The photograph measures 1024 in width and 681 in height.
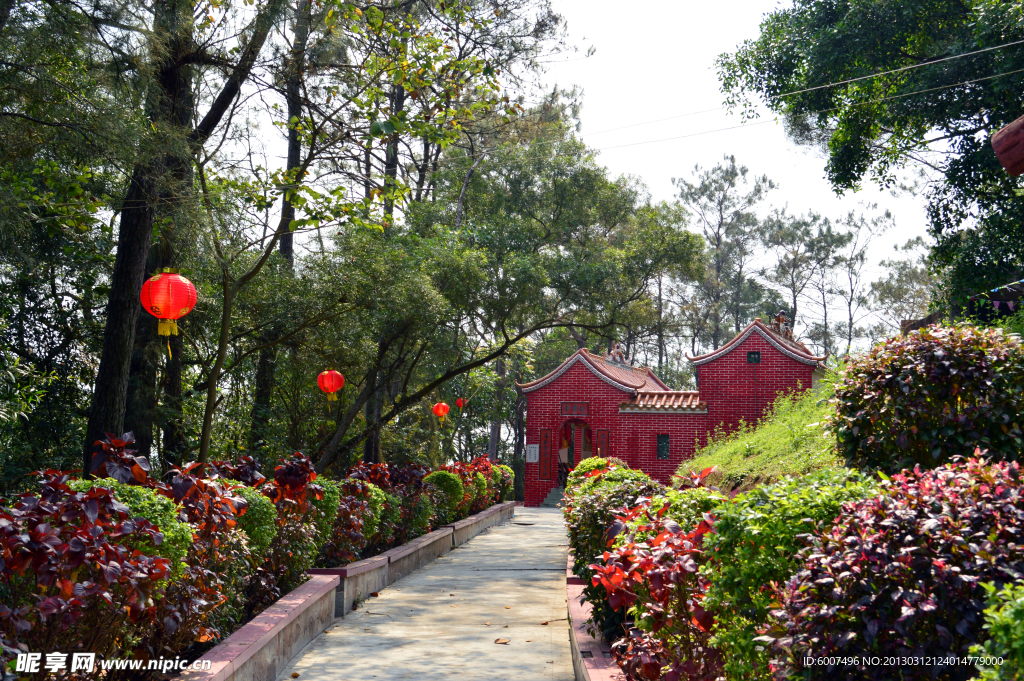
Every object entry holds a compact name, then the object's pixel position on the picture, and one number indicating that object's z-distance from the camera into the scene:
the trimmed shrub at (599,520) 5.07
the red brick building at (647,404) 20.91
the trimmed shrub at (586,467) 11.61
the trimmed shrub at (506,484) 21.48
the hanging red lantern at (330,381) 11.48
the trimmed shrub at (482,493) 16.61
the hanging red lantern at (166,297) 6.67
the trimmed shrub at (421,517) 10.89
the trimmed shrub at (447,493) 13.21
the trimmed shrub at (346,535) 7.63
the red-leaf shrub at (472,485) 15.31
